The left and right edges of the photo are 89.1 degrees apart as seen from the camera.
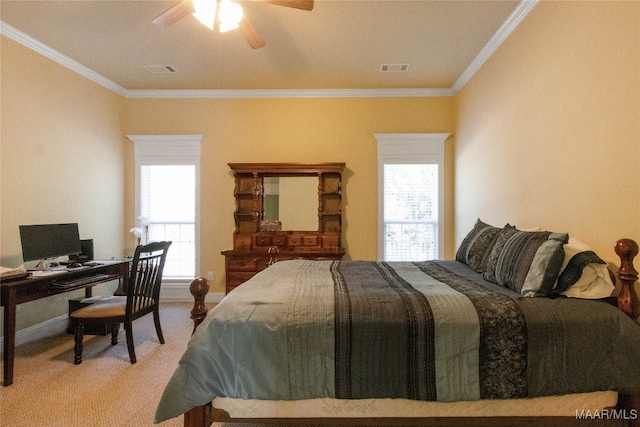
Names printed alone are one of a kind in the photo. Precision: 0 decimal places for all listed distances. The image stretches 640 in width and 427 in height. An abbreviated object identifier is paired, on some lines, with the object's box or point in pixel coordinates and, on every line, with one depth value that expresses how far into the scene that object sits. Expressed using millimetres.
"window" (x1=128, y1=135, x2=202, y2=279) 4680
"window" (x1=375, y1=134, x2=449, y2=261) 4594
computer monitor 2924
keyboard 2755
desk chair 2771
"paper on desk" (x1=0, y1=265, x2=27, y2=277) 2480
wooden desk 2414
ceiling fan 2156
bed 1504
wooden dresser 4398
